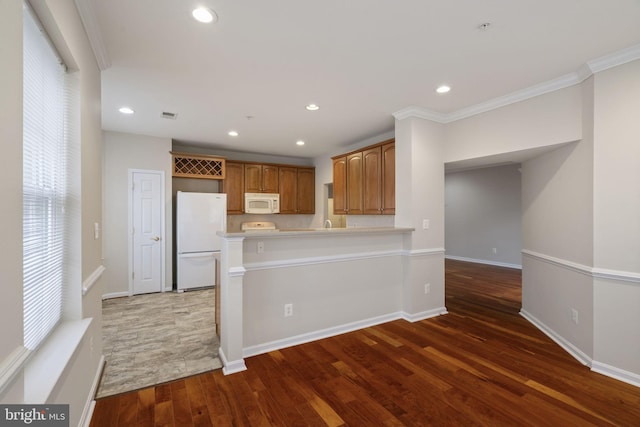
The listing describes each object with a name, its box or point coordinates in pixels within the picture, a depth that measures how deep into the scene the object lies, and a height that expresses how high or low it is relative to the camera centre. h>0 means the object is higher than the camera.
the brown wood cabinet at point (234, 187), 5.56 +0.51
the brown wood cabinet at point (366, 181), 4.04 +0.50
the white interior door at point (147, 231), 4.61 -0.30
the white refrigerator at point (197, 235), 4.77 -0.37
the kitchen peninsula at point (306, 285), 2.45 -0.75
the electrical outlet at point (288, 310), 2.86 -0.97
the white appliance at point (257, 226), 5.78 -0.27
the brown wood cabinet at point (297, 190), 6.19 +0.51
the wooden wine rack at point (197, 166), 4.95 +0.84
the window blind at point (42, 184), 1.25 +0.15
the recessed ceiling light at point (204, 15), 1.78 +1.26
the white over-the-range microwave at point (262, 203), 5.75 +0.21
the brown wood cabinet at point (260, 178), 5.76 +0.72
